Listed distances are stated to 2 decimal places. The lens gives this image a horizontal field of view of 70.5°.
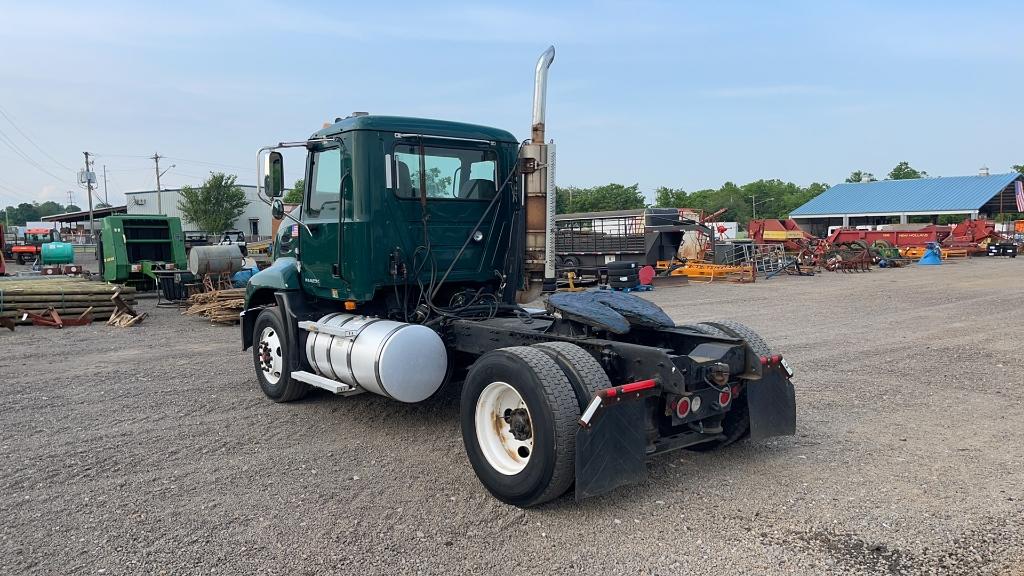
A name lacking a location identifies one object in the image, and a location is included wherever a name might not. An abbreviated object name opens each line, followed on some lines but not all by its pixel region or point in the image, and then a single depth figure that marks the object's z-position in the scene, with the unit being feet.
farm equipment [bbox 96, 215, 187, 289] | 55.26
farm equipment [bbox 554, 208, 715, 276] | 73.26
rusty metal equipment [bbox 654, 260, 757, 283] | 74.38
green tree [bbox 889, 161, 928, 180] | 291.17
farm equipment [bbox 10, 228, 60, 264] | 119.96
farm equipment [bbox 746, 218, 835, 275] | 88.99
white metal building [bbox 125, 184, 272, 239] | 217.15
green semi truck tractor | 13.71
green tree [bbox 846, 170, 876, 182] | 298.64
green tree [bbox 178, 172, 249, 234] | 197.36
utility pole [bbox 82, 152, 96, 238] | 165.68
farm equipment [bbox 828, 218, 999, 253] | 116.37
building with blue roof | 167.12
